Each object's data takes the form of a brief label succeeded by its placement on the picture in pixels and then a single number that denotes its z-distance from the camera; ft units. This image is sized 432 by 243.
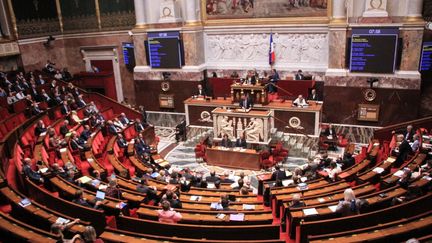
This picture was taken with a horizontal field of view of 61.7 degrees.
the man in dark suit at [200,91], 52.06
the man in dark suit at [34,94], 46.80
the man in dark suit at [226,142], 40.96
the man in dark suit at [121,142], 39.43
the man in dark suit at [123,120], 46.36
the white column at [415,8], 41.86
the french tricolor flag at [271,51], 50.66
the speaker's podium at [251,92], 45.85
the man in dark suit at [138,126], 46.31
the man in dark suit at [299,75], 49.52
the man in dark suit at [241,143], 40.64
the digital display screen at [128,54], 57.88
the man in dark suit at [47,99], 46.62
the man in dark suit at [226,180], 32.45
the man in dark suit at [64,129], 39.45
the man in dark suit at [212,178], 32.11
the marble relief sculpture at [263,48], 49.49
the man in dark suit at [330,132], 43.03
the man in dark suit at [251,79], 46.93
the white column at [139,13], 55.00
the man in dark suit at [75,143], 35.86
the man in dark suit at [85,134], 39.17
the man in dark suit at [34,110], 42.50
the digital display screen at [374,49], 42.57
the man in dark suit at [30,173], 27.22
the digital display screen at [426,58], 41.37
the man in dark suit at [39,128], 38.37
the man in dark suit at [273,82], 49.34
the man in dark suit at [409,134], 34.21
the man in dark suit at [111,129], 43.32
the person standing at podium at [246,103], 42.88
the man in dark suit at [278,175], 30.48
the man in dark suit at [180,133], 48.06
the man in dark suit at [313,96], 47.01
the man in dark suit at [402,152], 30.48
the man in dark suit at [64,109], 45.47
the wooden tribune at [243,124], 41.39
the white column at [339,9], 45.42
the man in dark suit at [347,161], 33.09
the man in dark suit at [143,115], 51.31
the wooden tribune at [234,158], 39.17
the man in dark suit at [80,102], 48.81
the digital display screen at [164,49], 53.42
